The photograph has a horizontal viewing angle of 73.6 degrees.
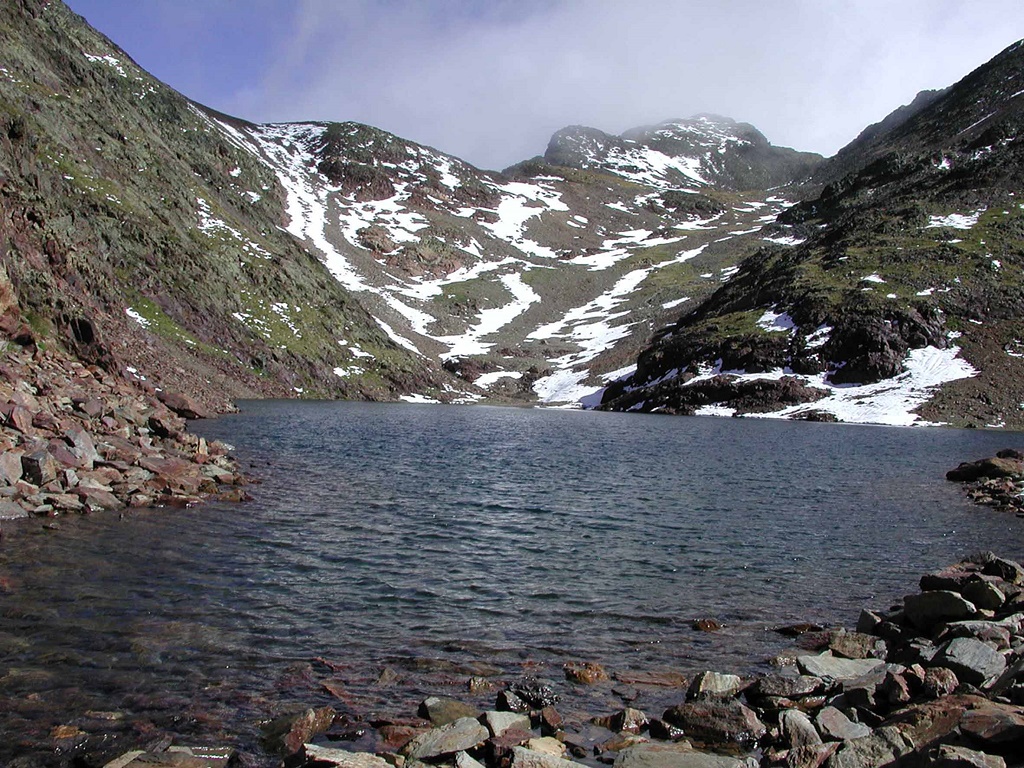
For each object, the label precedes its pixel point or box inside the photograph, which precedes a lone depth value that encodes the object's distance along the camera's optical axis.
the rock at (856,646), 14.44
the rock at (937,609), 14.77
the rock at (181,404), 55.84
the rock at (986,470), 40.68
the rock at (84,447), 26.77
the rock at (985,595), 15.14
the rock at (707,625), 16.31
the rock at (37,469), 23.91
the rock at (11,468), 22.97
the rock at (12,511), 21.58
